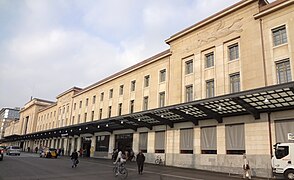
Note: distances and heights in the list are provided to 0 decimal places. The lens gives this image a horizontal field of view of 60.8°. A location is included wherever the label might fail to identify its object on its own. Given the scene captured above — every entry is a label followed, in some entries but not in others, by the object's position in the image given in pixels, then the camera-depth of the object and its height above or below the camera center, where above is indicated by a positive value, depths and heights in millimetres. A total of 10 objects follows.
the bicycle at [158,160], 29352 -2280
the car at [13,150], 46894 -2640
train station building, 20125 +4997
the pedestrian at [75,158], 23734 -1854
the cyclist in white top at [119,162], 17484 -1599
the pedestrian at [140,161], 19781 -1608
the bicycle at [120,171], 17344 -2141
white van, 16812 -1051
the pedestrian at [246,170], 18512 -1917
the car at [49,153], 41500 -2550
